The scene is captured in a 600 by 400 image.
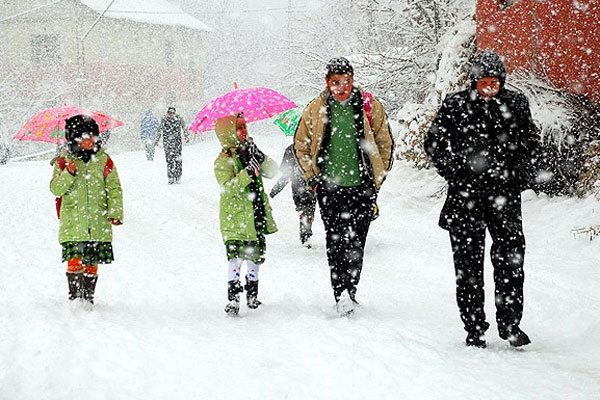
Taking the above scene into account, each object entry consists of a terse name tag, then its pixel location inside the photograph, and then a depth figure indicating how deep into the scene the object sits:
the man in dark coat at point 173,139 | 32.37
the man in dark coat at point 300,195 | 17.47
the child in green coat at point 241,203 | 10.91
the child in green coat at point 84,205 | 10.96
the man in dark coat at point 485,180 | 8.43
